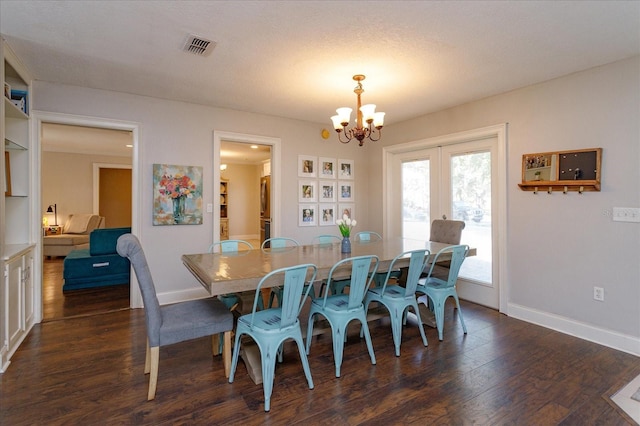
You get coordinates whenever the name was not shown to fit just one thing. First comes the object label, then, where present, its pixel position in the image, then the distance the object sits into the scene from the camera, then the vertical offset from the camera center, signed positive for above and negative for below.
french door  3.86 +0.20
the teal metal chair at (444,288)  2.92 -0.70
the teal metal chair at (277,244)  3.19 -0.32
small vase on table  3.04 -0.30
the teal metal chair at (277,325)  1.96 -0.72
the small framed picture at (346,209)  5.30 +0.07
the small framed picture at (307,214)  4.89 +0.00
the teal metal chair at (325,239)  3.84 -0.30
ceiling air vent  2.45 +1.32
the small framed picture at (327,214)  5.12 -0.01
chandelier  2.93 +0.88
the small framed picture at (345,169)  5.28 +0.73
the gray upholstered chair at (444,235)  3.57 -0.26
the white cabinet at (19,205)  2.67 +0.10
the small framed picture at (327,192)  5.09 +0.35
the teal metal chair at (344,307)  2.33 -0.71
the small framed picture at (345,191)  5.29 +0.37
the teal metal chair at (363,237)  4.24 -0.31
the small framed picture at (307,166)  4.87 +0.73
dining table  2.03 -0.38
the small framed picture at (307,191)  4.87 +0.34
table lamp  7.41 +0.12
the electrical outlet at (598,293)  2.91 -0.73
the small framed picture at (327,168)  5.08 +0.72
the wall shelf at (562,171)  2.92 +0.40
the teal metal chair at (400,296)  2.64 -0.71
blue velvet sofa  4.54 -0.72
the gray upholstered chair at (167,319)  1.95 -0.70
